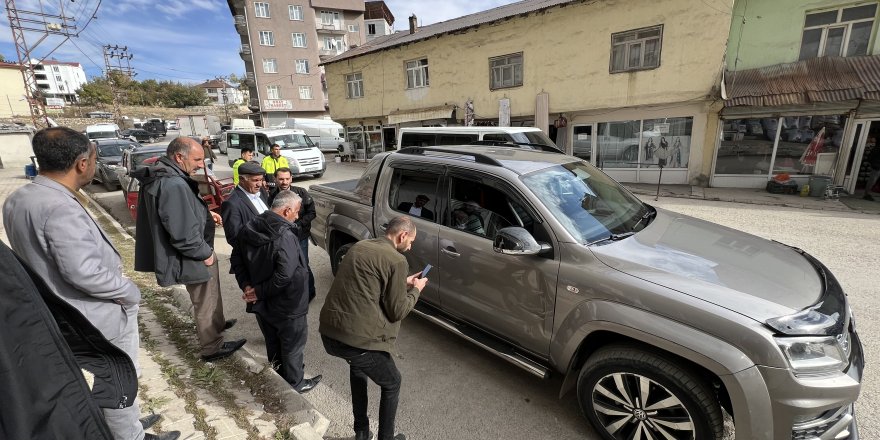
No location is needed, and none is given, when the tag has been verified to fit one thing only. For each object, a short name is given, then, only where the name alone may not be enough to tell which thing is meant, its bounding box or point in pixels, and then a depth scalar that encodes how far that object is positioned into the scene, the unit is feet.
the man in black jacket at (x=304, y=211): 14.06
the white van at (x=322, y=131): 86.41
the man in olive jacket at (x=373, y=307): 6.82
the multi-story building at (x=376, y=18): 151.94
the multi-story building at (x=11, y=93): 133.90
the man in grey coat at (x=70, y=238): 5.89
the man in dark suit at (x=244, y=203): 10.98
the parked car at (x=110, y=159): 40.11
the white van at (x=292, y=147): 46.75
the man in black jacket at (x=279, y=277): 8.55
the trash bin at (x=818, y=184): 32.78
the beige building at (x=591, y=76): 36.96
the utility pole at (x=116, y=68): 145.38
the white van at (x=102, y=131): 90.22
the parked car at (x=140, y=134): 115.55
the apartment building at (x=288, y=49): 123.44
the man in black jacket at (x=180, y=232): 9.06
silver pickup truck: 6.20
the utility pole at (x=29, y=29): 67.82
